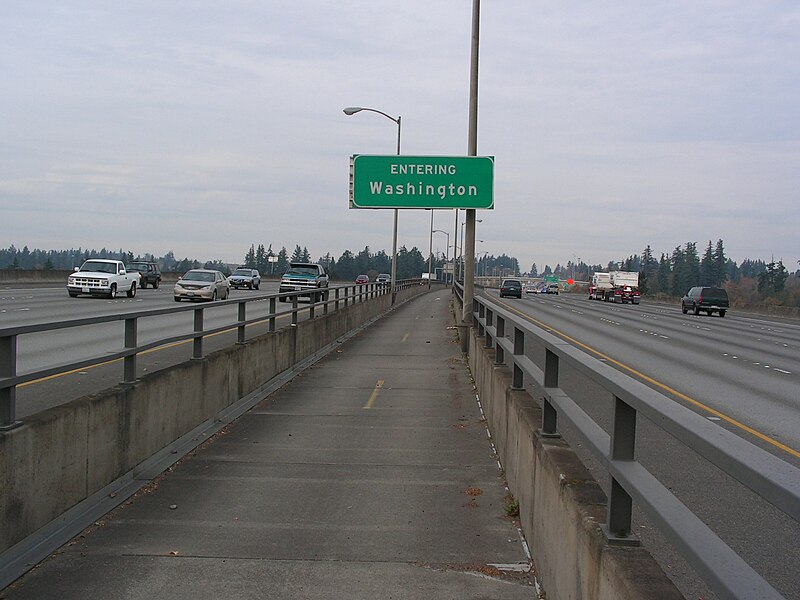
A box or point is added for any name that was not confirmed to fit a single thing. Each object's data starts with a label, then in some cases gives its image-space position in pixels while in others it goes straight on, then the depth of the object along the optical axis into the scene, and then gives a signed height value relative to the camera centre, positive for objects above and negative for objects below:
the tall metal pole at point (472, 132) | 21.83 +3.82
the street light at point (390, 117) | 39.76 +7.43
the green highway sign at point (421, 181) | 24.59 +2.69
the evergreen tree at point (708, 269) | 177.25 +1.73
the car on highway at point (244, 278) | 62.28 -1.09
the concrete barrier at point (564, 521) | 3.45 -1.33
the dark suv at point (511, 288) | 77.19 -1.54
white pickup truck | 37.84 -0.87
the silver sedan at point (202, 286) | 38.31 -1.08
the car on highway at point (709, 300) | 51.22 -1.44
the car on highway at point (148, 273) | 54.88 -0.78
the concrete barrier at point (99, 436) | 5.76 -1.57
